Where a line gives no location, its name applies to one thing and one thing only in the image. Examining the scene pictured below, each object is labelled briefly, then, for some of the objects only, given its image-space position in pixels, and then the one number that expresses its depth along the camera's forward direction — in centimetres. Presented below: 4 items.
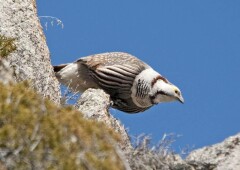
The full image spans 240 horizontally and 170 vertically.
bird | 1788
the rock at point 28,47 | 1537
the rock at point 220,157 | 1223
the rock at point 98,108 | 1503
